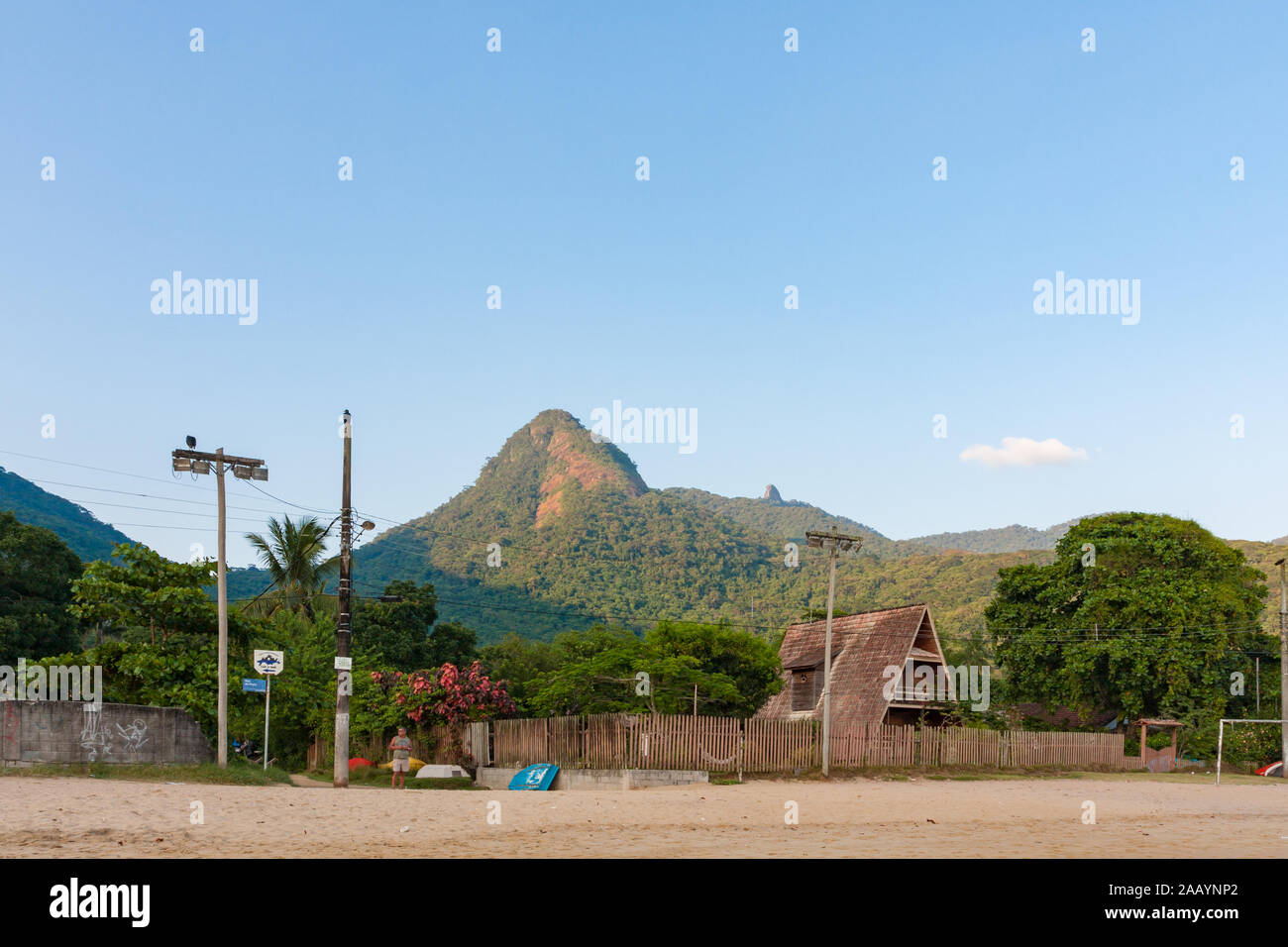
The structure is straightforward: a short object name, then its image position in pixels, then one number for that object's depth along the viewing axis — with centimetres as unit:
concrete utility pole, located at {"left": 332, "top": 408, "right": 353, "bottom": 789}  2488
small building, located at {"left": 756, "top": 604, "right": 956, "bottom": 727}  4066
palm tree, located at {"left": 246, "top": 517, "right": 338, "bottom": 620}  4750
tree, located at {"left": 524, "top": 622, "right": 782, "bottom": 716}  3180
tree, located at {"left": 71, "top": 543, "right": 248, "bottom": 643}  2705
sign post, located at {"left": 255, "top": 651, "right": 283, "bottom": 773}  2442
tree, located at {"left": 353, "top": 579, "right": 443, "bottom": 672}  4928
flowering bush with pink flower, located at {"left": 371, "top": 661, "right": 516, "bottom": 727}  3388
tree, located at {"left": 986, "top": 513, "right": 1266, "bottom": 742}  4484
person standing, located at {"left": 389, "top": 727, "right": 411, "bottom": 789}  2441
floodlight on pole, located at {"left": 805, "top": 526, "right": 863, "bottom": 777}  3266
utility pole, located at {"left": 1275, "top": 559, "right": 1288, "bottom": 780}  3869
